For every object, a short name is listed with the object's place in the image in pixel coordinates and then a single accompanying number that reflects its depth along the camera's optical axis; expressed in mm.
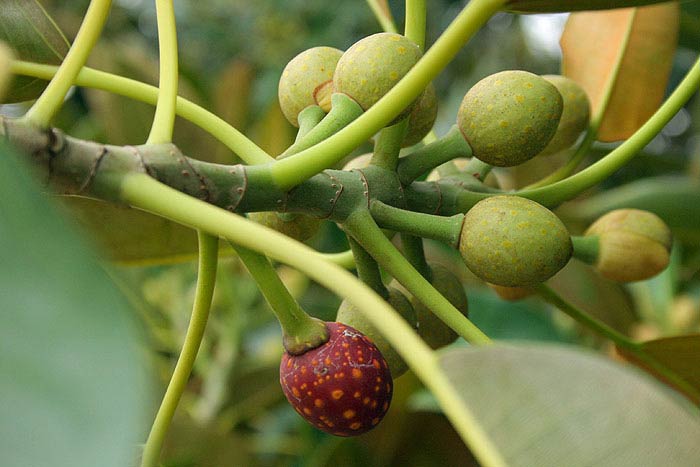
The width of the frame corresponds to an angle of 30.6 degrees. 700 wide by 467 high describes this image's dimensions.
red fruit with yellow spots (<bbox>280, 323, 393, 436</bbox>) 238
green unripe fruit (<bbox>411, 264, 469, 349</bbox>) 272
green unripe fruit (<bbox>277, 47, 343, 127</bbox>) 273
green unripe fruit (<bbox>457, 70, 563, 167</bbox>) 253
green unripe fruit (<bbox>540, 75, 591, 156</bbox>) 303
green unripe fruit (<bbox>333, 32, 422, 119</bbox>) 250
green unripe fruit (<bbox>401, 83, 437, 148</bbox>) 268
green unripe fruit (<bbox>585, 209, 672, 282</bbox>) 291
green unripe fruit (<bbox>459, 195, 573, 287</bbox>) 239
